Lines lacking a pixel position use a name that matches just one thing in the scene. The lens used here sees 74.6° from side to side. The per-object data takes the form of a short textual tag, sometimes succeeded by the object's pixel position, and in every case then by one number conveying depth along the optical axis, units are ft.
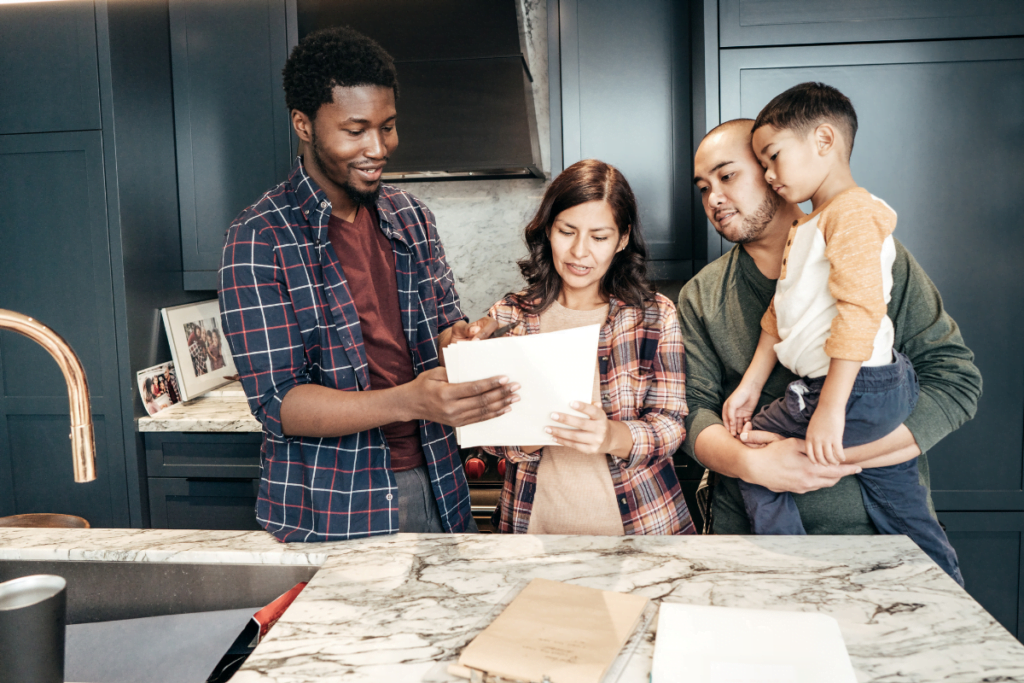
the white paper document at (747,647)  2.32
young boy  3.80
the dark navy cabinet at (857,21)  6.23
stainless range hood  6.97
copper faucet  2.33
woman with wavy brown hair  4.57
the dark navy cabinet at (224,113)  8.08
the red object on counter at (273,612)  2.97
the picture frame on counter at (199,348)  8.14
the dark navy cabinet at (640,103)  7.69
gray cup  2.10
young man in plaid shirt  3.74
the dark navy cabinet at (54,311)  7.32
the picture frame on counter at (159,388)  7.66
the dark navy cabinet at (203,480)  7.56
